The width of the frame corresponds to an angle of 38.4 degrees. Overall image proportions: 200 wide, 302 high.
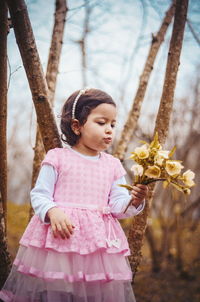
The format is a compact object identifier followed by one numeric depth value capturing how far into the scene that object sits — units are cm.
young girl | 139
